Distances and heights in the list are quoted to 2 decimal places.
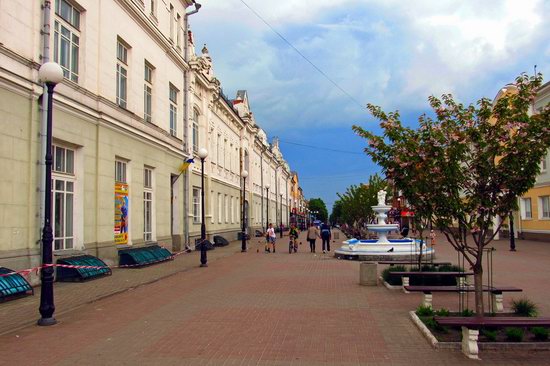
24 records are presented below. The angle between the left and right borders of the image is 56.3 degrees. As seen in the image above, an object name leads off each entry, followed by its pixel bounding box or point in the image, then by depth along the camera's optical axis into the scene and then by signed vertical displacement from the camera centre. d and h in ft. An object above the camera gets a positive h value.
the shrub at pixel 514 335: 22.39 -5.39
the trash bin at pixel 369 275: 43.75 -5.26
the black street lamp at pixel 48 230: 28.12 -0.74
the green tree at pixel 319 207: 569.64 +7.45
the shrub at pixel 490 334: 22.70 -5.44
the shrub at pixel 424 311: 28.28 -5.46
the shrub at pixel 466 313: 26.68 -5.26
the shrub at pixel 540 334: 22.62 -5.39
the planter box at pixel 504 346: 21.80 -5.72
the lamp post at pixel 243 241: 91.79 -4.77
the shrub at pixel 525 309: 27.53 -5.26
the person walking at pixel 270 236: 94.22 -3.99
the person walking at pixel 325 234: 90.27 -3.58
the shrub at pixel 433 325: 25.18 -5.65
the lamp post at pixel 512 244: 85.44 -5.53
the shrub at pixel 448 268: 44.59 -4.94
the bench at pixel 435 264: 47.91 -4.92
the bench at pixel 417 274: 40.16 -4.91
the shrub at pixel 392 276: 42.16 -5.32
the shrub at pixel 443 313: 26.62 -5.23
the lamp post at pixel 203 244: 61.35 -3.44
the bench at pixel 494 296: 30.22 -4.99
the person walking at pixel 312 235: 92.48 -3.87
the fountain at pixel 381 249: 70.28 -5.11
